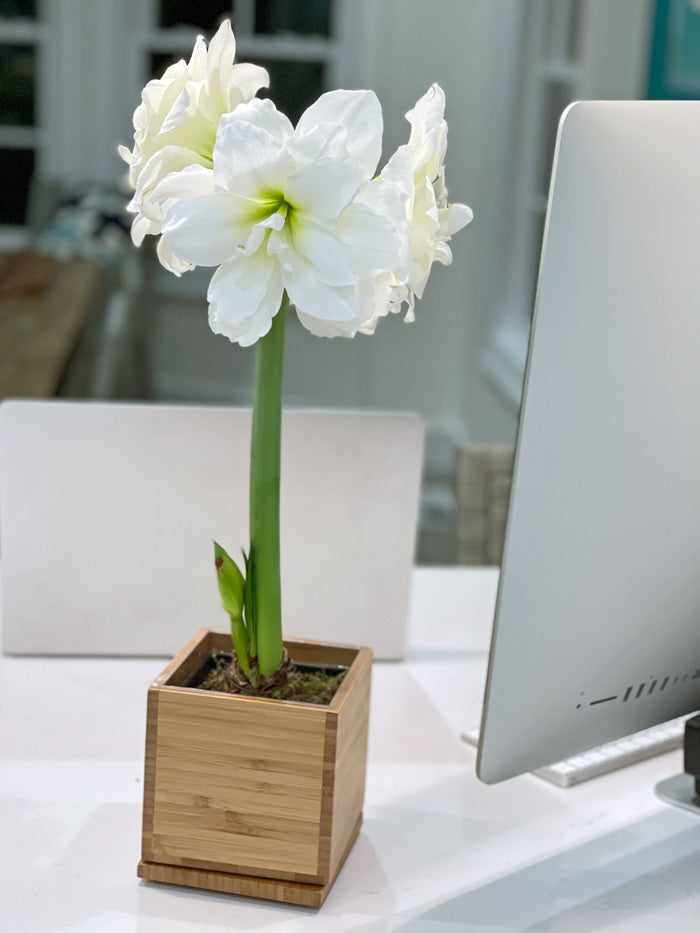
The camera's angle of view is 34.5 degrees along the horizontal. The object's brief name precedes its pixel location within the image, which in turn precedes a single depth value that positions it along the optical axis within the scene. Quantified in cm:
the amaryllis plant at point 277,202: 62
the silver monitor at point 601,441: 65
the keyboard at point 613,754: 93
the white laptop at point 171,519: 106
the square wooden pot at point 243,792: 72
